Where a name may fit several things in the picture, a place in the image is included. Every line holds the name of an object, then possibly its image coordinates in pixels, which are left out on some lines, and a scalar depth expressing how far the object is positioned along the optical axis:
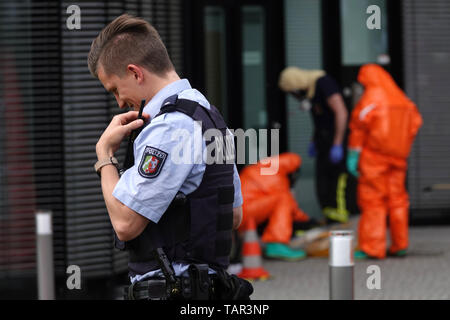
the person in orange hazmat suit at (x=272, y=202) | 16.23
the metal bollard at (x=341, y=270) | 8.93
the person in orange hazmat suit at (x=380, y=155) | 15.81
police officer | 5.25
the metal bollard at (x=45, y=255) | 11.45
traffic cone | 15.26
